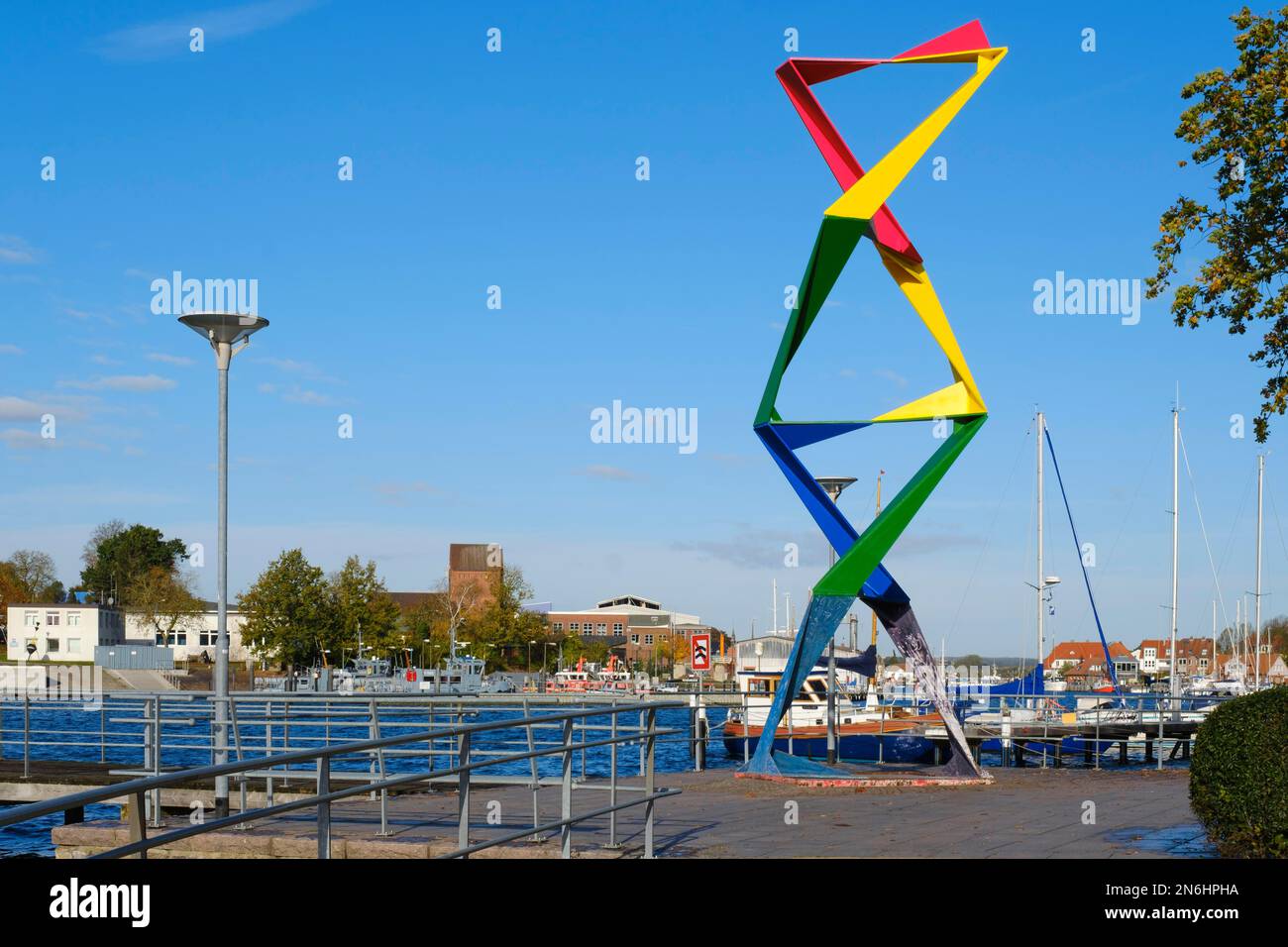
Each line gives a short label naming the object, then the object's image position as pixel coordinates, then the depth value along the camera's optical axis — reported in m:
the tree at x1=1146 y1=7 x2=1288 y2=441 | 16.45
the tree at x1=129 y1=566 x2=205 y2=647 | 112.50
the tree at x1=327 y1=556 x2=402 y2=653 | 92.62
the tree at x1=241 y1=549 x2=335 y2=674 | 89.50
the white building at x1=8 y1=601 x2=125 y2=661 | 112.44
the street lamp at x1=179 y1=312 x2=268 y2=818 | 14.75
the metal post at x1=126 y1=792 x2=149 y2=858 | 6.18
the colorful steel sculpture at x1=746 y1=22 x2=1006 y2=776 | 18.56
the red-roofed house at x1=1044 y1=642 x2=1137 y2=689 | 164.50
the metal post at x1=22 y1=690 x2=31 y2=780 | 22.80
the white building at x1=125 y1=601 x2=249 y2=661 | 118.94
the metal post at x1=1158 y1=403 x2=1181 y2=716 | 53.22
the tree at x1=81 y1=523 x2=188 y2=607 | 144.00
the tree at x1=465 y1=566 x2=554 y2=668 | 109.19
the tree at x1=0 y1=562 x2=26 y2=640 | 118.75
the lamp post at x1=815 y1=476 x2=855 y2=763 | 22.03
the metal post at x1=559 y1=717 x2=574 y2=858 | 10.48
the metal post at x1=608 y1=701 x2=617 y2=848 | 11.50
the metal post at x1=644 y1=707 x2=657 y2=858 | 11.38
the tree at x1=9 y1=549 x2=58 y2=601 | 127.44
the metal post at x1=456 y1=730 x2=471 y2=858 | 9.27
